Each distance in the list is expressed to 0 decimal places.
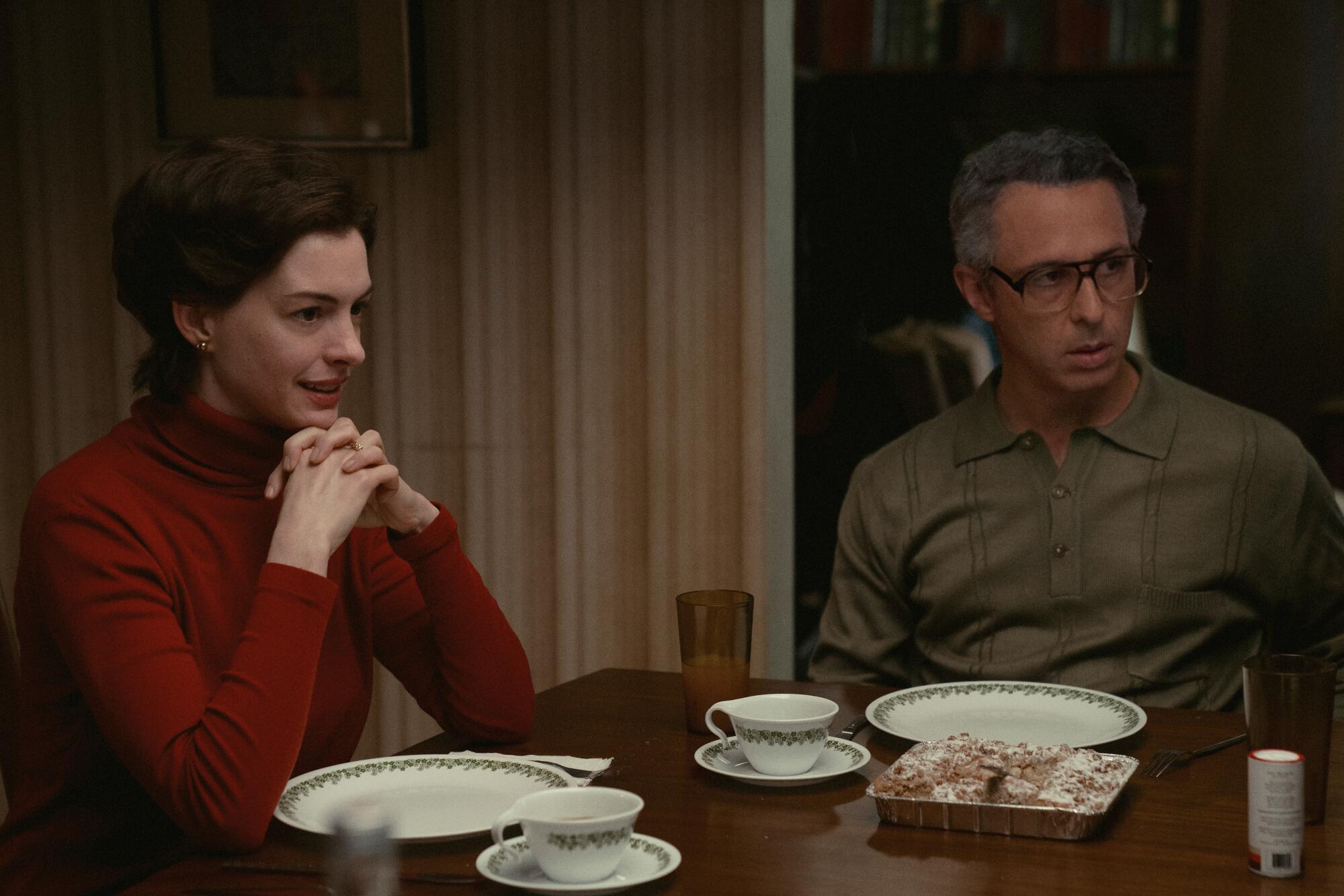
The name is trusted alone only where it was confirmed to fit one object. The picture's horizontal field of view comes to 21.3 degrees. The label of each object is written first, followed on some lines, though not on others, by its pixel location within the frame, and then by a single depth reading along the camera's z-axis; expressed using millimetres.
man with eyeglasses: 3668
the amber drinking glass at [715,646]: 3303
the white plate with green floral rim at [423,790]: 3071
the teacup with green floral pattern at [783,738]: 3136
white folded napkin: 3196
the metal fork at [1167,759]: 3169
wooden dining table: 2930
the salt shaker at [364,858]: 2947
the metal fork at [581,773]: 3194
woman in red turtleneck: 3181
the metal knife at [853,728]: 3295
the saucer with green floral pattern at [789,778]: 3143
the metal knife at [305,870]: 2943
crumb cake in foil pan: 3000
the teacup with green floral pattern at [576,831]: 2898
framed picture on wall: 4701
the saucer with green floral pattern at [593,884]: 2905
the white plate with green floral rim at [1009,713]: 3284
